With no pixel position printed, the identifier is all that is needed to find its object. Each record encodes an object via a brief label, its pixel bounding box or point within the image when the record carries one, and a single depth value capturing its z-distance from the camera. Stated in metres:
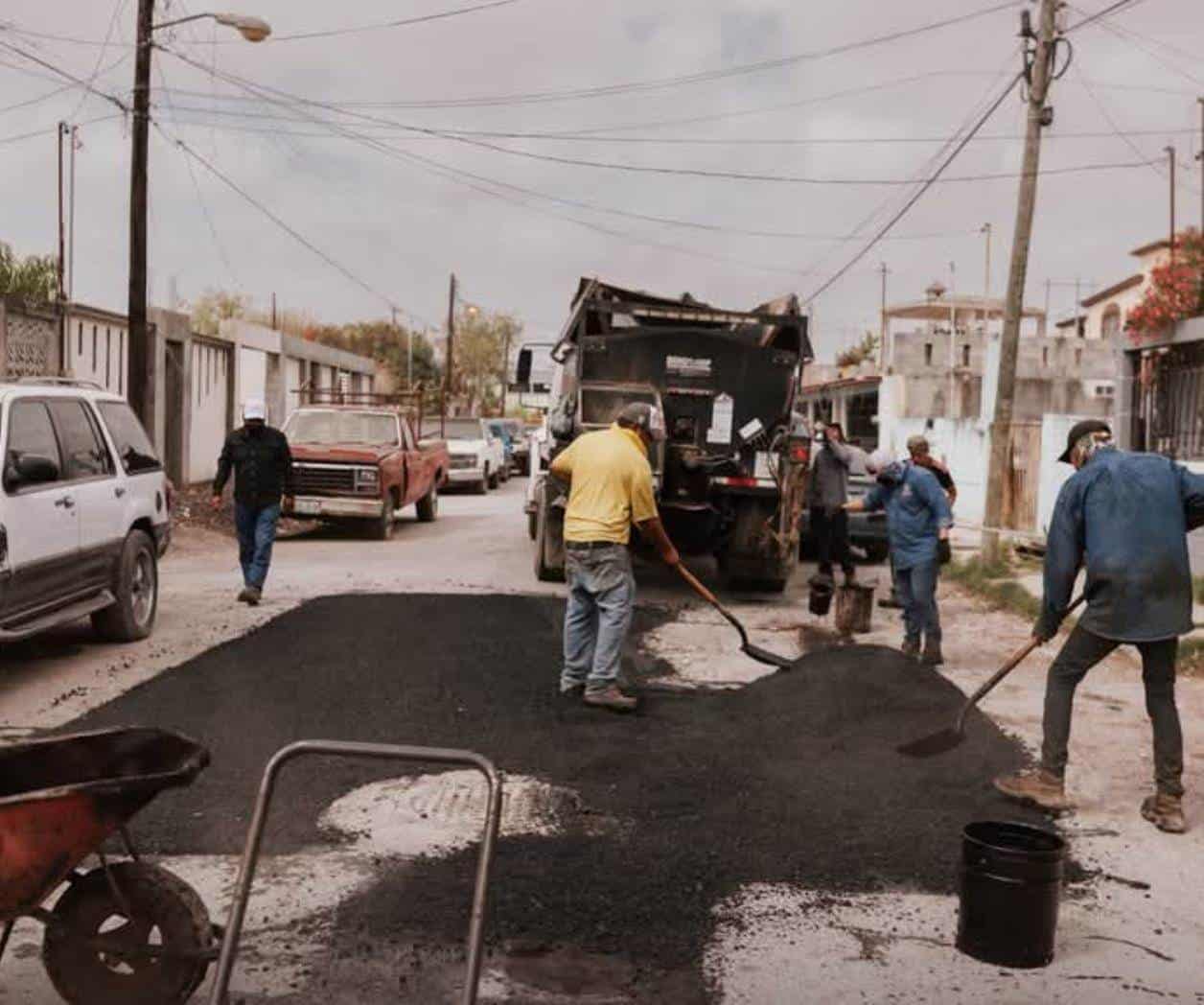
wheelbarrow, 3.66
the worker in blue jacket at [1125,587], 6.30
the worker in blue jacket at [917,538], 10.44
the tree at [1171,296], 15.39
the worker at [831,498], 14.91
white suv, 8.50
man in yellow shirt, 8.45
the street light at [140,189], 19.34
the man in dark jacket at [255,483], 12.27
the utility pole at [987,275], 48.36
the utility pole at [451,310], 62.84
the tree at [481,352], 83.06
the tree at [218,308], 81.38
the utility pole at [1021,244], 17.83
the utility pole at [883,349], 45.88
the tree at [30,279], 18.98
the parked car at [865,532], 18.59
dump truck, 14.25
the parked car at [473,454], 31.89
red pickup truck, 19.45
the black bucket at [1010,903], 4.56
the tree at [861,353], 65.80
